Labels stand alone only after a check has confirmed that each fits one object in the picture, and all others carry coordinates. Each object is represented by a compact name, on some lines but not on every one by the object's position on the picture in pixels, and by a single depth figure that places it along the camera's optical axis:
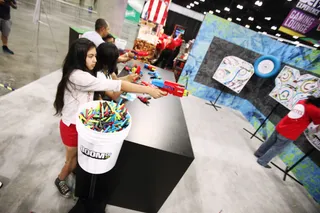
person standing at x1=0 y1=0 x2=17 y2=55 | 2.97
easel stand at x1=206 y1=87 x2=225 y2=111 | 4.59
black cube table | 1.21
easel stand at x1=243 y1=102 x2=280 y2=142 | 3.55
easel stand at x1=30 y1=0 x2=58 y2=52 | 3.96
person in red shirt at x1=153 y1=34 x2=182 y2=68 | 4.50
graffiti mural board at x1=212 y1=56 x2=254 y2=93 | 4.05
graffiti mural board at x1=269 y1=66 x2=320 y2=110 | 2.96
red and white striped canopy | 4.12
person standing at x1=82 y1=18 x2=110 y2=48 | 2.06
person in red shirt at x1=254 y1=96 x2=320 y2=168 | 2.23
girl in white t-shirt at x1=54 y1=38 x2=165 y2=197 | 0.98
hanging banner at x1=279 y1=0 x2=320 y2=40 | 3.53
